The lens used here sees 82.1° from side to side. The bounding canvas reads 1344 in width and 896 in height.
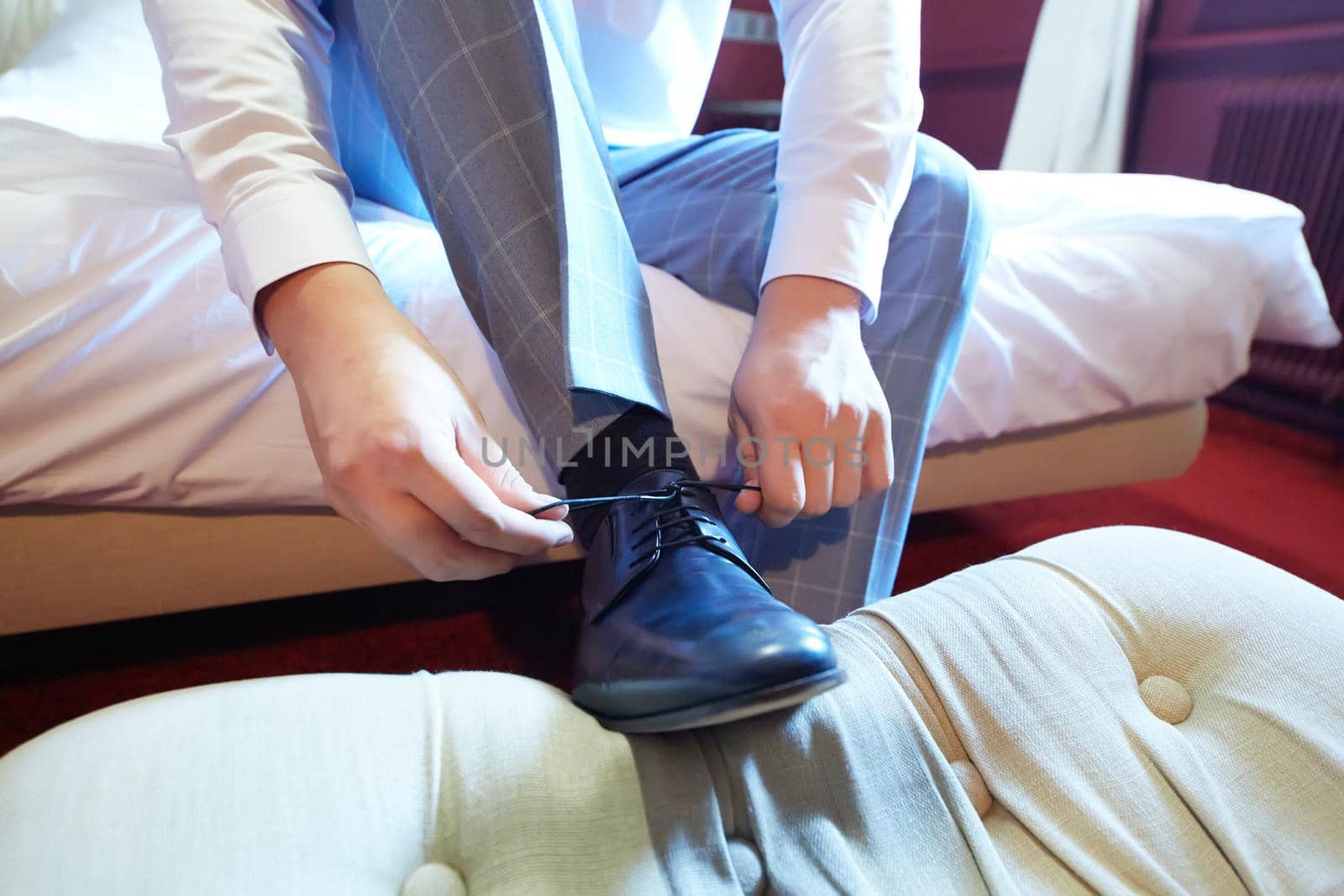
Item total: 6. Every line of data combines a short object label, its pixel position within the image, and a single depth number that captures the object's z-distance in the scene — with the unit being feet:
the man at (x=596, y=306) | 1.27
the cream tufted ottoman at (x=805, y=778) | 0.96
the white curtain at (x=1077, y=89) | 6.00
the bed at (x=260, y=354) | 1.82
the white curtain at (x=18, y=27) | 3.55
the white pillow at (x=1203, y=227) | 2.87
